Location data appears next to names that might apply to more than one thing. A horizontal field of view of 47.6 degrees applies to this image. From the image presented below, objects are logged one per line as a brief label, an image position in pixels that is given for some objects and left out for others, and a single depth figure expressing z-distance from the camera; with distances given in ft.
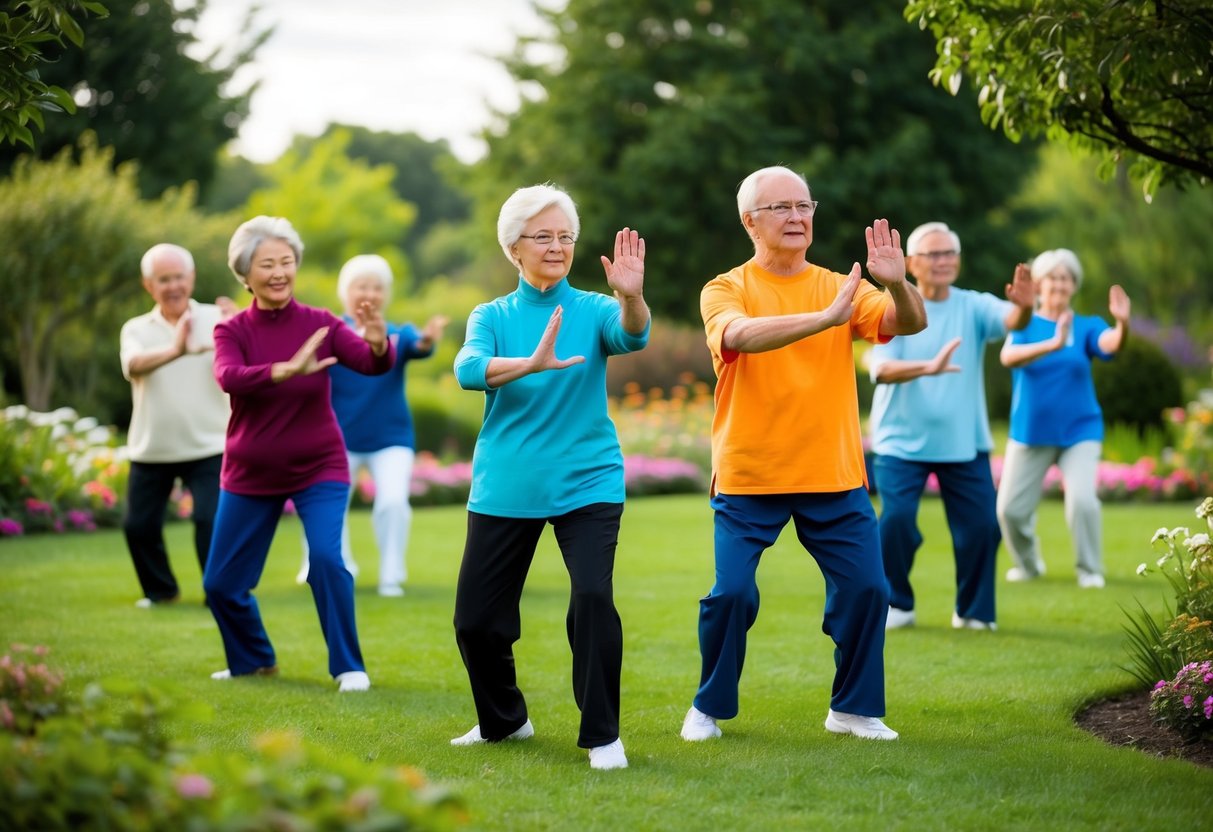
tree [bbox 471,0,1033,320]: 96.73
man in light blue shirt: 26.53
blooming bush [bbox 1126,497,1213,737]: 17.72
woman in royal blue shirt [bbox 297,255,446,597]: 31.91
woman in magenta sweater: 21.94
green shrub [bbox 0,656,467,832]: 9.11
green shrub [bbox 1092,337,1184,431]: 62.54
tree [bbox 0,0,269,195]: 91.25
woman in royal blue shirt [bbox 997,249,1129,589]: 31.40
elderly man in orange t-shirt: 18.11
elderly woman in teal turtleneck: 16.96
